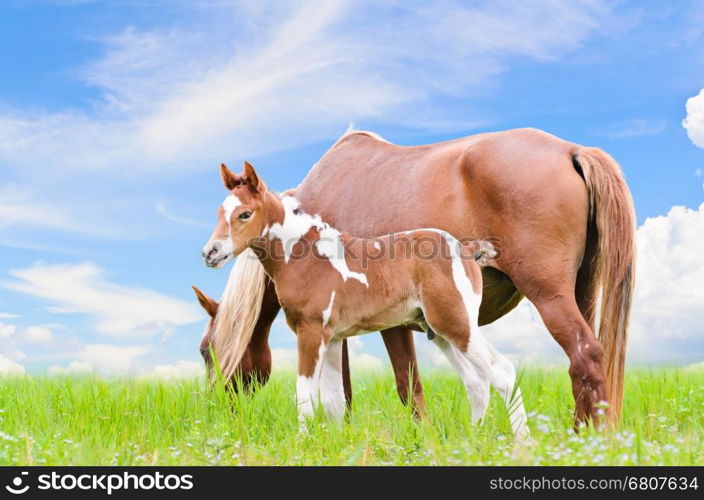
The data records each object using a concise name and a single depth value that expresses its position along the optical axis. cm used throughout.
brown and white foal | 559
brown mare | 602
